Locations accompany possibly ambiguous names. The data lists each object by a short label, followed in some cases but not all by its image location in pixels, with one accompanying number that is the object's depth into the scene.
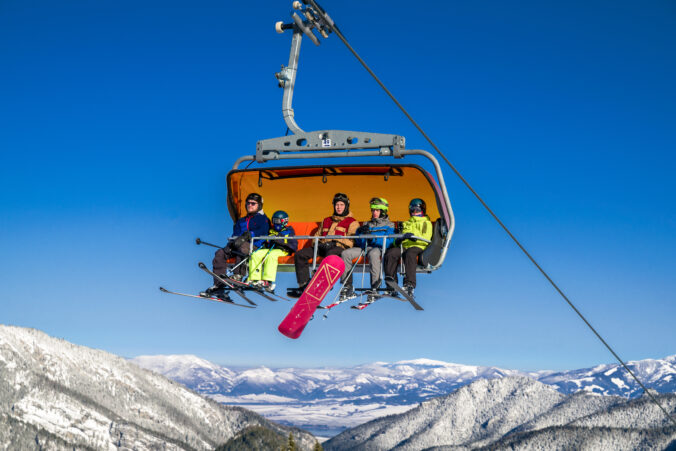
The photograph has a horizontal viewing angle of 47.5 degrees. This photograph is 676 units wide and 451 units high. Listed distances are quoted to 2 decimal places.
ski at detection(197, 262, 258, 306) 15.97
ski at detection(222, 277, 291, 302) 16.23
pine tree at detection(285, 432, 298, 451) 145.94
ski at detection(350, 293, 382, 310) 15.68
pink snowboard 15.21
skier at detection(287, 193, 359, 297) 16.70
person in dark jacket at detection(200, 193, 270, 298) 16.80
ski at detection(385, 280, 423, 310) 15.41
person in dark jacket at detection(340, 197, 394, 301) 15.97
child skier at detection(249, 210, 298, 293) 16.56
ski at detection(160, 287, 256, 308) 15.85
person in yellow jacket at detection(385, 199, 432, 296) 15.78
